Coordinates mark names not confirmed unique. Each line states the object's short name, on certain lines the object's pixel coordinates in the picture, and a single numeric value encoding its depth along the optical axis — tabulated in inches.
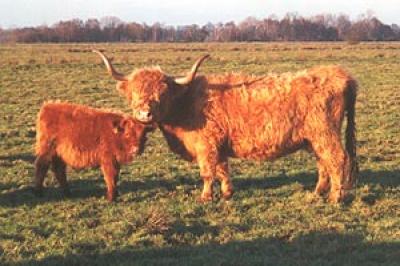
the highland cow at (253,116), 331.0
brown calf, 339.6
